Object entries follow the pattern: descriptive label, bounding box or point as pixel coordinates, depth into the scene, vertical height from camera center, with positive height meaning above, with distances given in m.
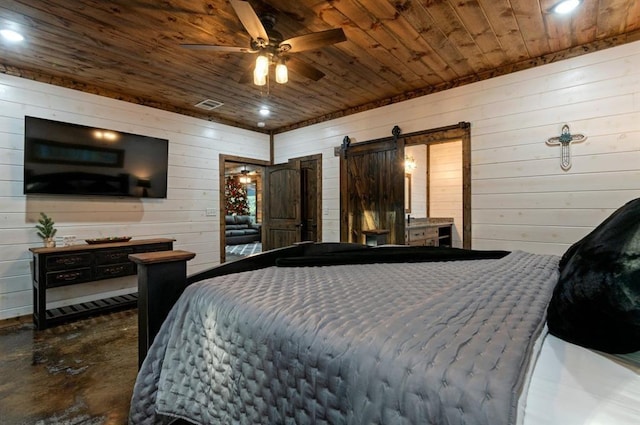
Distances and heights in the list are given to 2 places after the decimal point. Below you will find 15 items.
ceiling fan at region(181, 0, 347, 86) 2.17 +1.27
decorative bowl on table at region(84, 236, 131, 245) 3.54 -0.30
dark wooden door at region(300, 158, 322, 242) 5.08 +0.26
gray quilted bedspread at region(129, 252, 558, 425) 0.66 -0.35
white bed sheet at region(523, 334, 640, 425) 0.56 -0.35
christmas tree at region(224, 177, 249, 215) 11.50 +0.59
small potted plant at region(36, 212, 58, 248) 3.31 -0.18
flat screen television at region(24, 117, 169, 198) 3.32 +0.62
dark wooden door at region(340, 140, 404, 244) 4.17 +0.34
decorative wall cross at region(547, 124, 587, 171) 2.95 +0.67
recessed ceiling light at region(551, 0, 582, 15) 2.27 +1.54
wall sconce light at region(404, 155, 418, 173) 5.66 +0.92
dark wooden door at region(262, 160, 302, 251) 5.22 +0.13
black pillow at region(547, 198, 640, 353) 0.67 -0.19
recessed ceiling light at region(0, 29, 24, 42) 2.64 +1.53
